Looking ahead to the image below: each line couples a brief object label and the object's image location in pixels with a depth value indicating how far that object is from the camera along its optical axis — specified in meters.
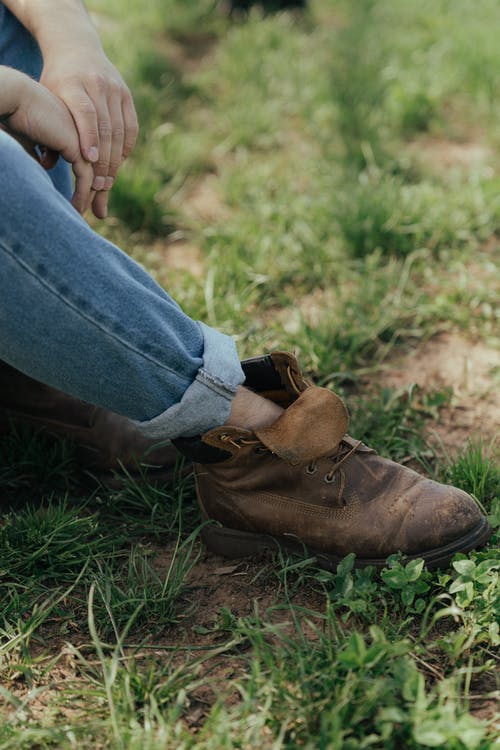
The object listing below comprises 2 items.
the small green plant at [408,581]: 1.36
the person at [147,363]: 1.21
